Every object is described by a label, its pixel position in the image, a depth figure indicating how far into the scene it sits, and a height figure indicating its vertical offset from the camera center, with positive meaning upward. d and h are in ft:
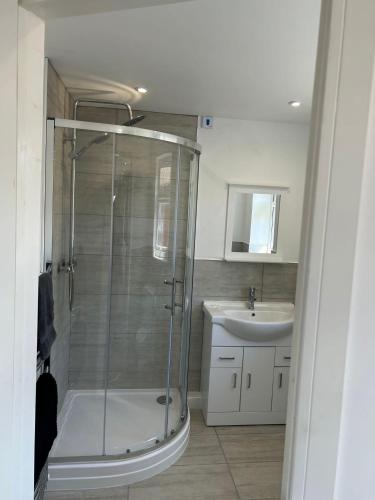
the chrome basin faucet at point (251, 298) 10.20 -2.21
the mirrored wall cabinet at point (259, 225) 10.18 -0.20
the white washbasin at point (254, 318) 9.02 -2.57
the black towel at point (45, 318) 5.57 -1.70
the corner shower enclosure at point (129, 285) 8.53 -1.90
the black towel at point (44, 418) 5.32 -3.14
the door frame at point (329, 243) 2.49 -0.15
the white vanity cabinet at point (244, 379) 9.35 -4.12
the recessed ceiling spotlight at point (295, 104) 8.27 +2.61
